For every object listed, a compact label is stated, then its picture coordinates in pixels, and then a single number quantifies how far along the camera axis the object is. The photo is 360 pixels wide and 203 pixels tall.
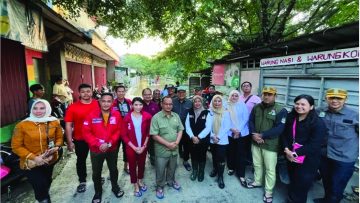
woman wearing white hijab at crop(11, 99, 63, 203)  2.83
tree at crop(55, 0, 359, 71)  5.77
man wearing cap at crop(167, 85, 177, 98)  6.46
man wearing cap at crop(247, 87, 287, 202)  3.50
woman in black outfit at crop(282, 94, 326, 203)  3.02
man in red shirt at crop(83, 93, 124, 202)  3.24
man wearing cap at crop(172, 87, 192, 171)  4.64
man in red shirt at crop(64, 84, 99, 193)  3.52
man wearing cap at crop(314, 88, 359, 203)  3.03
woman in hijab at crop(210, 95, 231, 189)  4.02
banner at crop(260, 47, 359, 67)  4.16
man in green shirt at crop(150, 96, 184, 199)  3.58
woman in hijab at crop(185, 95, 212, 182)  4.04
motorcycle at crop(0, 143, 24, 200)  3.26
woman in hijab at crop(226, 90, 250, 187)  4.17
